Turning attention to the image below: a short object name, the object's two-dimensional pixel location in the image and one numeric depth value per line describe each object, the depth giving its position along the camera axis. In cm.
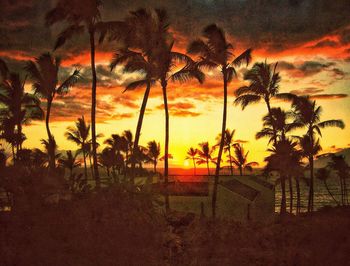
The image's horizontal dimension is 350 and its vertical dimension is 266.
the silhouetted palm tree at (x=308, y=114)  3606
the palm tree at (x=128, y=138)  6262
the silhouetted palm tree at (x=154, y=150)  7531
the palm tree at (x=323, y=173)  6183
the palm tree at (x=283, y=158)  3612
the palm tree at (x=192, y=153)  8812
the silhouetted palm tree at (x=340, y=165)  5800
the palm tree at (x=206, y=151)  7300
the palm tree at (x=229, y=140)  6184
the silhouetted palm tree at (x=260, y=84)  3100
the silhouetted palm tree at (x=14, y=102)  2994
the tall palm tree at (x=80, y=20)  2134
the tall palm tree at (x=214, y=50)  2681
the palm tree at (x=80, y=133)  5028
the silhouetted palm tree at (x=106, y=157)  5919
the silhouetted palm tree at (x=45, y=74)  2969
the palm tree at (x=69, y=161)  5018
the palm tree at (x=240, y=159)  6208
